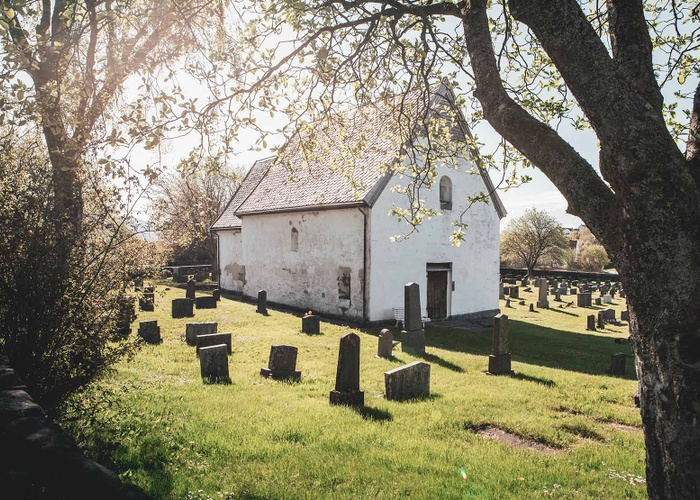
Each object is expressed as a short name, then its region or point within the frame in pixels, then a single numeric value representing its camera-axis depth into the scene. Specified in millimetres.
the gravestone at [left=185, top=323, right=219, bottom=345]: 12527
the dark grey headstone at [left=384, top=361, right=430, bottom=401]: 7984
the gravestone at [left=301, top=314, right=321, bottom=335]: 15172
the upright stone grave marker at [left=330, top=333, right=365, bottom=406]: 7566
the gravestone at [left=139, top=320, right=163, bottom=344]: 12484
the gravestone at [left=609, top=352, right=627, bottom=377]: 11547
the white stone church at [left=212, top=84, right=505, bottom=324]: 17359
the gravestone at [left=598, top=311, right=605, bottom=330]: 20562
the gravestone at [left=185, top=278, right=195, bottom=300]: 23173
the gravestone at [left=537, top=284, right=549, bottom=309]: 26609
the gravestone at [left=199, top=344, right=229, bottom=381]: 8992
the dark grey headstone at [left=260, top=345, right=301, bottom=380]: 9245
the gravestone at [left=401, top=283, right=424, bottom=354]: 12836
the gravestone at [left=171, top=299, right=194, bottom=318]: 17797
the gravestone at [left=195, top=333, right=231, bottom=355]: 11102
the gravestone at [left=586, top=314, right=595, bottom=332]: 19781
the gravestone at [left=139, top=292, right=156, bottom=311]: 18572
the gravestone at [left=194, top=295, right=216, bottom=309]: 20672
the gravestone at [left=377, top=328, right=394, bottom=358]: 11852
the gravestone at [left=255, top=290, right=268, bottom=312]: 19875
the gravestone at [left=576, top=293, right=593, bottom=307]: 27942
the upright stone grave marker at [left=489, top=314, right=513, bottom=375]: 10625
